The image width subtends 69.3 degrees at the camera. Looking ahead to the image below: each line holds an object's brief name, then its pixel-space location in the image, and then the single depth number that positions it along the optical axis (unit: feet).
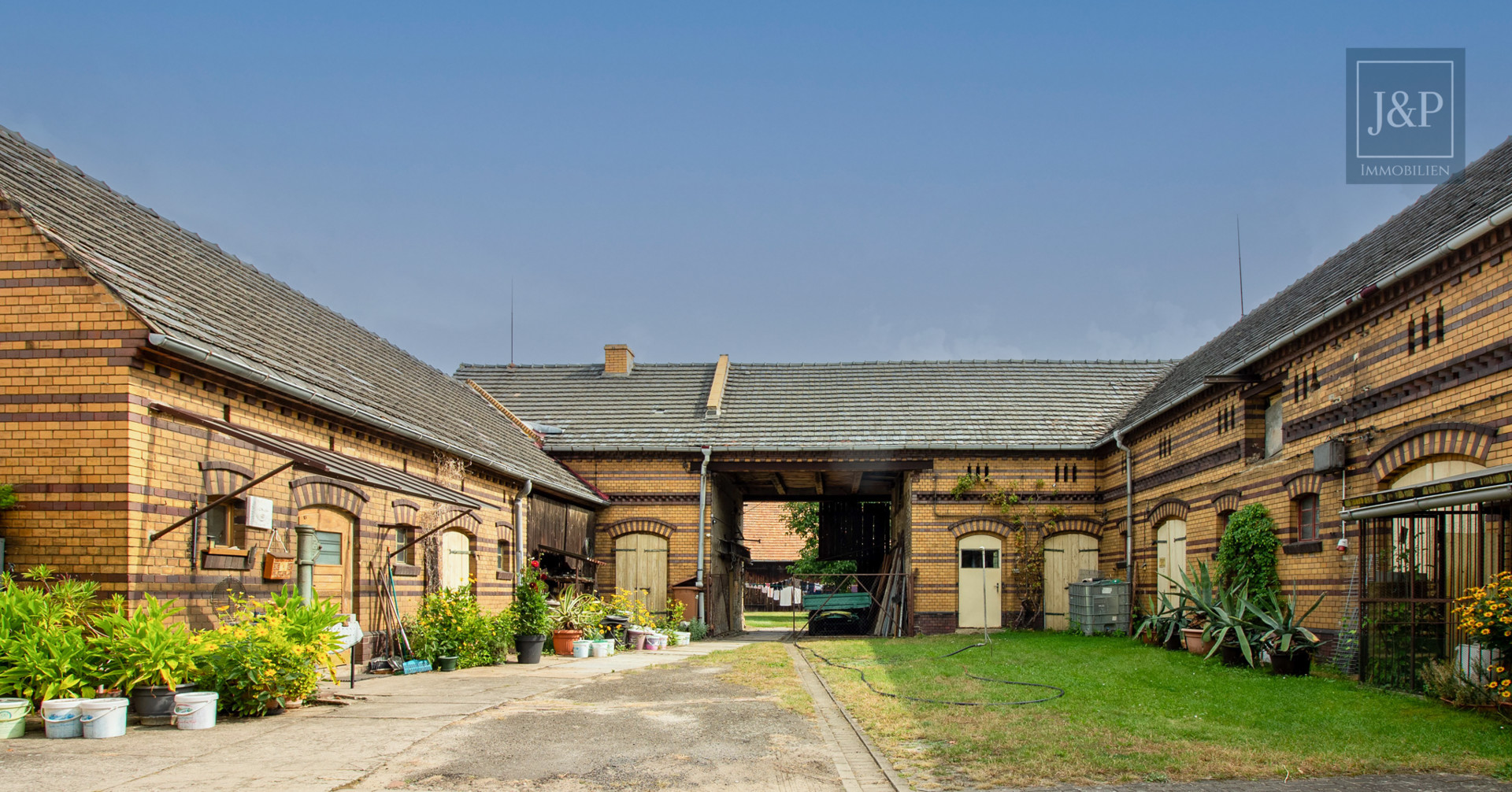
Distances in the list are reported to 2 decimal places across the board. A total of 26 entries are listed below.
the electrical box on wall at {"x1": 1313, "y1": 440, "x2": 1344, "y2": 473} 43.75
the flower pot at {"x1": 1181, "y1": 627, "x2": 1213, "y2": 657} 51.31
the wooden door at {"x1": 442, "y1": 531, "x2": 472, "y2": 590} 55.16
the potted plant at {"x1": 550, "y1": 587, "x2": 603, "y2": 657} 59.93
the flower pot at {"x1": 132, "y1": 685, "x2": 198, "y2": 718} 29.09
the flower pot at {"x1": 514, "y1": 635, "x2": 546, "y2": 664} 53.52
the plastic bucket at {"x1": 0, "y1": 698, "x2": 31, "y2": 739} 26.84
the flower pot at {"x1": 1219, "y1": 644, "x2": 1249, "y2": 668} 46.16
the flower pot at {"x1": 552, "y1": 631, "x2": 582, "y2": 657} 59.82
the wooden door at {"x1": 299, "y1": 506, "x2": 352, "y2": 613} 43.35
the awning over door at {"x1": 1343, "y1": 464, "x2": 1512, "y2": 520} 29.55
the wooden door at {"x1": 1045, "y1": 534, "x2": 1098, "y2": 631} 80.94
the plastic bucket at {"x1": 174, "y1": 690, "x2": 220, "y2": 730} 28.73
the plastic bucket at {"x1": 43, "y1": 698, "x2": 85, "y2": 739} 26.94
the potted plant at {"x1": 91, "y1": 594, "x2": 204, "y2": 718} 28.76
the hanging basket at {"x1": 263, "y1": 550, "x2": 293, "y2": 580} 38.24
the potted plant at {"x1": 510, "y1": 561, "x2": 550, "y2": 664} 53.62
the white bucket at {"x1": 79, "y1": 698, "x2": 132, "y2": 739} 27.09
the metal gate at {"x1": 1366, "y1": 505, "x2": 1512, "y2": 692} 35.12
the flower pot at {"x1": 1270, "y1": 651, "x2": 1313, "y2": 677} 41.83
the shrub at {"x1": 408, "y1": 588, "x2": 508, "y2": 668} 48.93
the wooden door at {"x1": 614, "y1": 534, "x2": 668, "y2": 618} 83.15
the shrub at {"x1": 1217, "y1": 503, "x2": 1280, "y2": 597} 50.62
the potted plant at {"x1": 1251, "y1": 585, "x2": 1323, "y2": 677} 41.75
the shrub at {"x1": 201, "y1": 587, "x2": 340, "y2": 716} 30.71
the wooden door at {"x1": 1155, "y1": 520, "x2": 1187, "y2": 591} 63.52
